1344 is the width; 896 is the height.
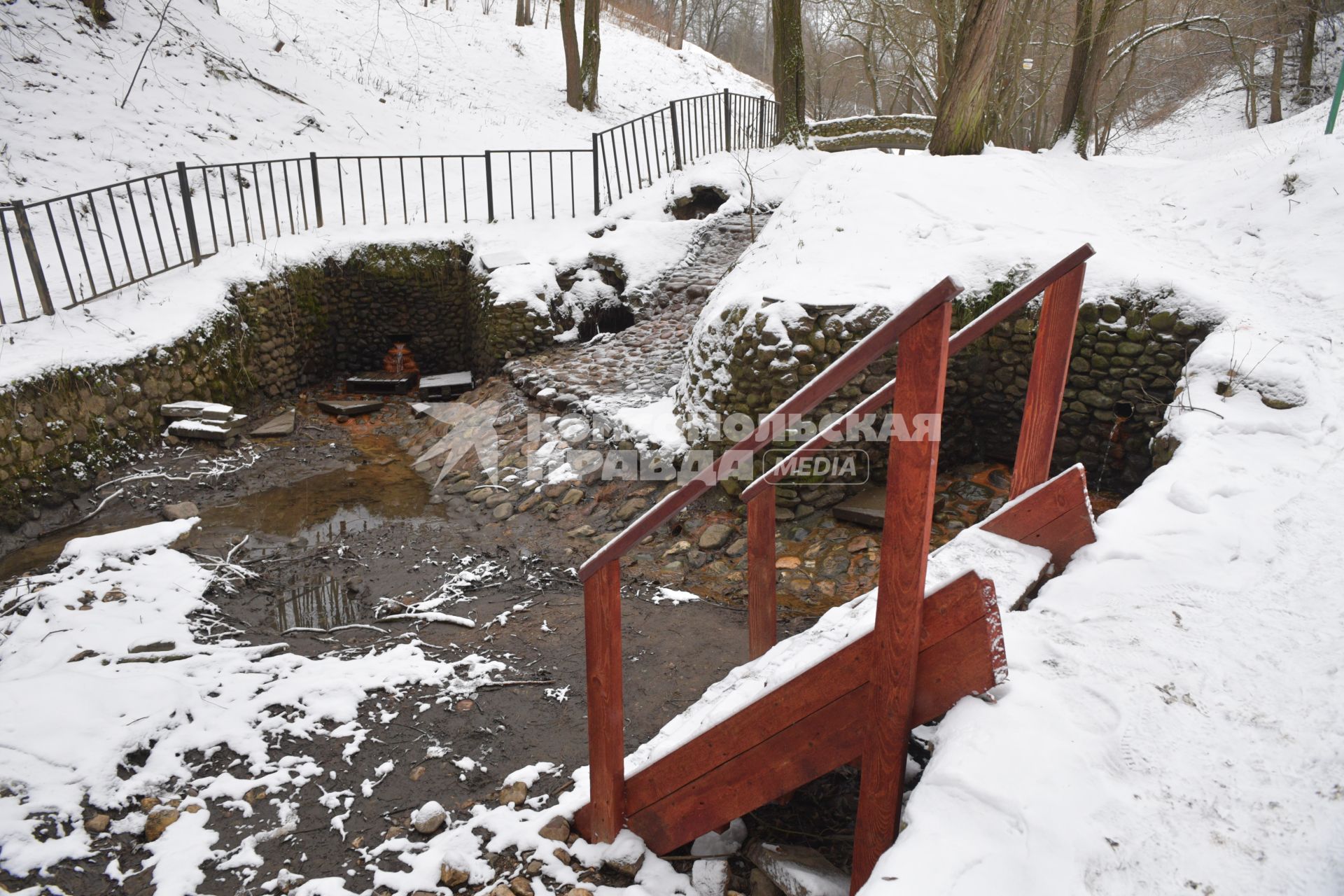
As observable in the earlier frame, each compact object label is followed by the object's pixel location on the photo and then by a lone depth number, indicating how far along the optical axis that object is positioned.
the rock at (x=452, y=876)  2.62
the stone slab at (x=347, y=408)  8.78
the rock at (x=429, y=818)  3.05
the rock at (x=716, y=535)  5.68
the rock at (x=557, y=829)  2.61
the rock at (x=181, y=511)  5.95
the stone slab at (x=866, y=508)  5.42
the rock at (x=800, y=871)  2.22
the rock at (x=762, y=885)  2.38
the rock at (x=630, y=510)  6.16
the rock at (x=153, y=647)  4.23
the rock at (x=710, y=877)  2.39
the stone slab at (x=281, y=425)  7.85
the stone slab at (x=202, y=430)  7.14
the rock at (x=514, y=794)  3.13
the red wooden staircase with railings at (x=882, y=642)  1.75
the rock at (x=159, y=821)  3.11
